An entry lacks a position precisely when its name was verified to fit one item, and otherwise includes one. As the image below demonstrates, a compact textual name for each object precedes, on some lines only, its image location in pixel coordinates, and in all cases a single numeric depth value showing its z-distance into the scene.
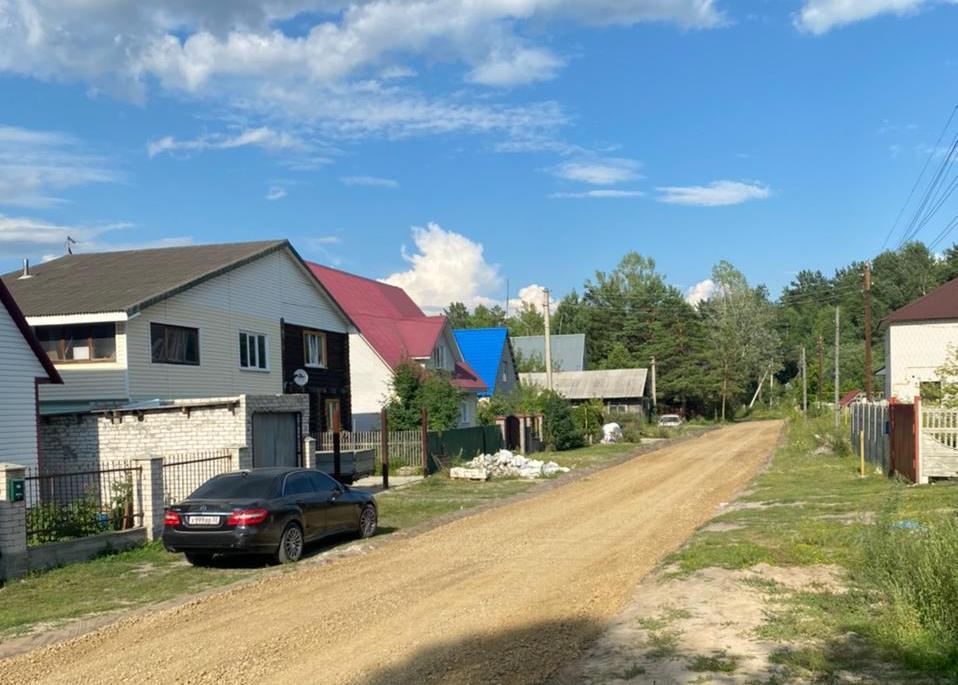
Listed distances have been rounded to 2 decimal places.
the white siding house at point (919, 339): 43.38
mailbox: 13.33
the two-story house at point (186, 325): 24.80
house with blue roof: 53.55
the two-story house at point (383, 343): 40.75
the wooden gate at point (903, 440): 21.75
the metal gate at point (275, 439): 21.81
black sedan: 13.57
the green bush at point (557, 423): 43.12
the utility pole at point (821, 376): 68.07
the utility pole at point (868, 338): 39.66
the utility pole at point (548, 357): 44.12
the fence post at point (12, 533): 13.10
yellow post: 25.34
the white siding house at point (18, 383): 20.03
